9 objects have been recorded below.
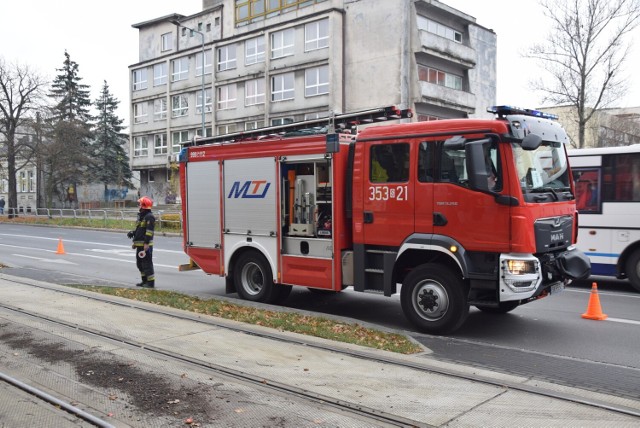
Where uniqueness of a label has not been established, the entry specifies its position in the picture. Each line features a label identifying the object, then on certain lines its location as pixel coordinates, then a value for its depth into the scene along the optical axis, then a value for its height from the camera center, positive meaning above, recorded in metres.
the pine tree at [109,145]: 67.56 +6.81
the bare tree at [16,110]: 46.25 +7.59
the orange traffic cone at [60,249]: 20.00 -1.57
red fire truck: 7.38 -0.15
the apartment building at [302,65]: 40.84 +10.68
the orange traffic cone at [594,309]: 9.06 -1.72
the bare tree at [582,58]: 25.45 +6.33
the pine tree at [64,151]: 45.12 +4.14
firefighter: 11.36 -0.68
